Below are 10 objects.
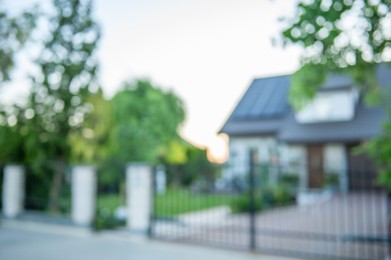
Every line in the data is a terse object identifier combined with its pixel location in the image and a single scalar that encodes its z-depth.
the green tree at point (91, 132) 7.63
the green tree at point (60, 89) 7.24
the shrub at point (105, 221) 6.19
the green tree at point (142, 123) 11.49
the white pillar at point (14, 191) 7.55
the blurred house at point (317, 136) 6.46
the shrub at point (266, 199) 8.12
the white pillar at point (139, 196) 5.72
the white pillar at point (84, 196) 6.38
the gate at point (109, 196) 6.32
